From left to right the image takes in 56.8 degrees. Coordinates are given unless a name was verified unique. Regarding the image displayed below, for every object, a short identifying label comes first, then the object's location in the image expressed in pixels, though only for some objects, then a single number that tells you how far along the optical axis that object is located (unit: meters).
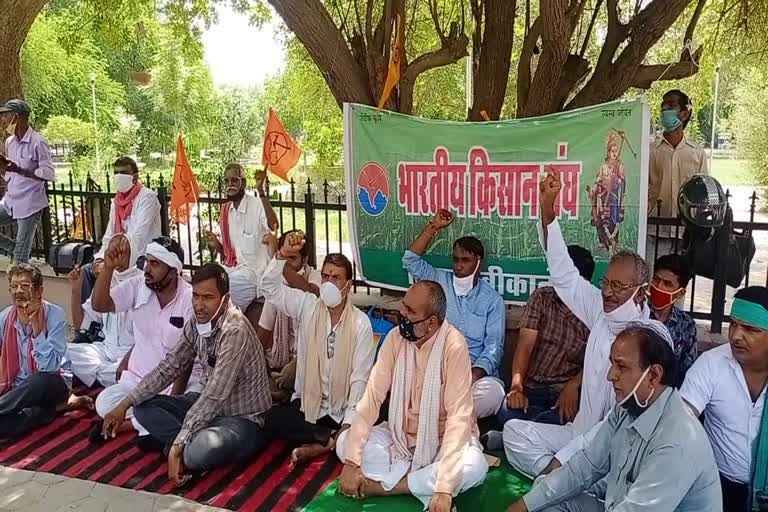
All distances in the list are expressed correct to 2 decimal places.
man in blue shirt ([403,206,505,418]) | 4.67
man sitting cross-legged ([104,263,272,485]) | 3.91
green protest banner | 4.69
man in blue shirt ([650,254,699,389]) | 3.88
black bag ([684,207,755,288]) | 4.46
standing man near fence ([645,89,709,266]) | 5.01
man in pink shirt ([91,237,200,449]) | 4.51
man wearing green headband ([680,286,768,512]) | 3.03
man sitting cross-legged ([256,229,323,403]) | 4.88
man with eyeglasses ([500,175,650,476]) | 3.63
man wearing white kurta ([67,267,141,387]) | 5.23
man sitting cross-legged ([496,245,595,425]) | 4.30
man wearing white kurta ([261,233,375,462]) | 4.22
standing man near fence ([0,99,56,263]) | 6.73
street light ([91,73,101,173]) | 26.66
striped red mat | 3.83
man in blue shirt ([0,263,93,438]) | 4.49
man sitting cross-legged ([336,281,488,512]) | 3.51
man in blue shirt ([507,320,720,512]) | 2.58
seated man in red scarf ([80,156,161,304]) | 5.88
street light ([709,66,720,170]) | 18.59
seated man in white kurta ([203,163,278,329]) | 5.84
